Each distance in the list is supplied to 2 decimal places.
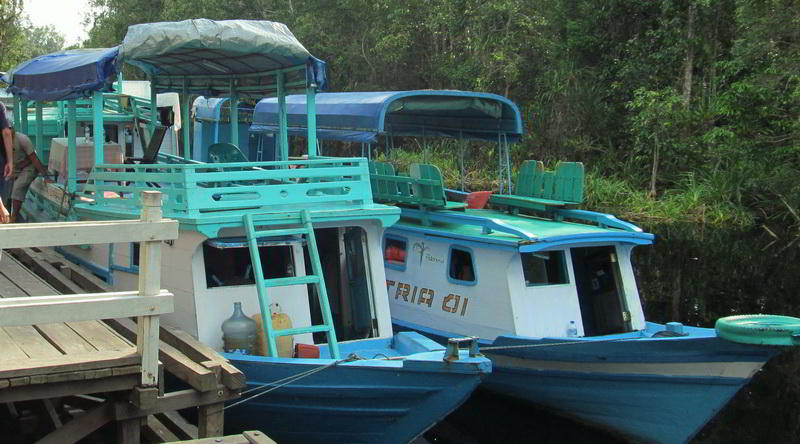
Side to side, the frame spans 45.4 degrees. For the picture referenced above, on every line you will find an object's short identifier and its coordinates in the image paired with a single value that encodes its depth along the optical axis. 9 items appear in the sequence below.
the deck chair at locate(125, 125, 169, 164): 11.57
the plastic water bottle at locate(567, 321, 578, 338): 10.01
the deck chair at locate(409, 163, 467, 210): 11.02
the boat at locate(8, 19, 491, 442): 7.82
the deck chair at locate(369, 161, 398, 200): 12.08
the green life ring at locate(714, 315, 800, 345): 7.52
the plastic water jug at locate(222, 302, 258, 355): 8.48
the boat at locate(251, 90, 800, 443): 8.81
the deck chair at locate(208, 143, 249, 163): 11.45
